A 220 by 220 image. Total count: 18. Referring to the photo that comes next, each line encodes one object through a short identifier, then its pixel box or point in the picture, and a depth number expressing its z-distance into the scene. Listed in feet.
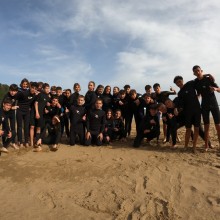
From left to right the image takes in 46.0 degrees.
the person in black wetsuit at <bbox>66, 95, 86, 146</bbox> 27.25
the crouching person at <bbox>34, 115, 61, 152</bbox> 26.50
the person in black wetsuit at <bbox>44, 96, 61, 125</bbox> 27.27
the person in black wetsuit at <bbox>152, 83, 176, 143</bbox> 28.11
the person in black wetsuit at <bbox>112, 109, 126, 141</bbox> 29.25
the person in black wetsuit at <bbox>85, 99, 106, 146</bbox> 27.16
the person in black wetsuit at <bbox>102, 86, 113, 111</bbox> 30.19
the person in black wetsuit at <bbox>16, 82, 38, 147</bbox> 25.66
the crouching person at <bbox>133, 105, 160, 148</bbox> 26.89
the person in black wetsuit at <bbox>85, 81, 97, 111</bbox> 29.25
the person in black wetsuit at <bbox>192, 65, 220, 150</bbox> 22.16
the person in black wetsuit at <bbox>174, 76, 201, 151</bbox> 23.11
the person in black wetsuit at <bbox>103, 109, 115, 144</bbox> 28.30
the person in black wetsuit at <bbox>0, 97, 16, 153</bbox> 24.04
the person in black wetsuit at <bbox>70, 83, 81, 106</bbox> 28.94
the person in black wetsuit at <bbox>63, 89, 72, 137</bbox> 29.61
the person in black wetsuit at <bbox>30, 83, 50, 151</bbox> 26.35
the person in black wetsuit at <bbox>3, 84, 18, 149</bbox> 24.80
